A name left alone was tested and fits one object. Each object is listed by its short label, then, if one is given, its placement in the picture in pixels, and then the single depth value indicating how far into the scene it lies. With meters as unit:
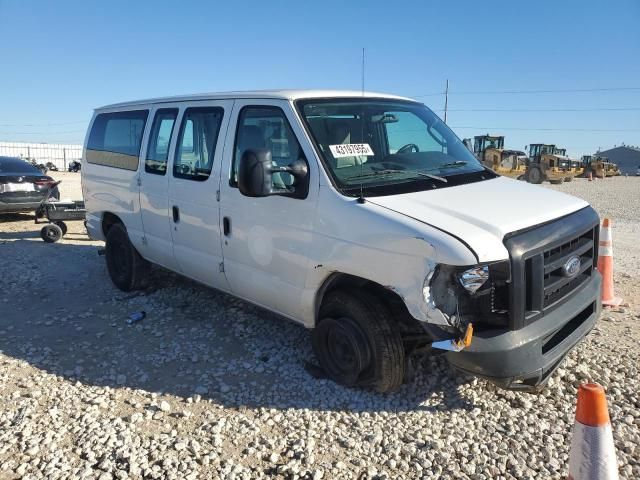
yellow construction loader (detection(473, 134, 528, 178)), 31.95
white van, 3.07
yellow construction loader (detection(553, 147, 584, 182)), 36.00
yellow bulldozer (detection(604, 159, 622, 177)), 45.07
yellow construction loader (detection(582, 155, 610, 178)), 41.69
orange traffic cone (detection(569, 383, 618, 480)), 2.38
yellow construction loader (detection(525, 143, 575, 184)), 32.81
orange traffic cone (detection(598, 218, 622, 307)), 5.52
